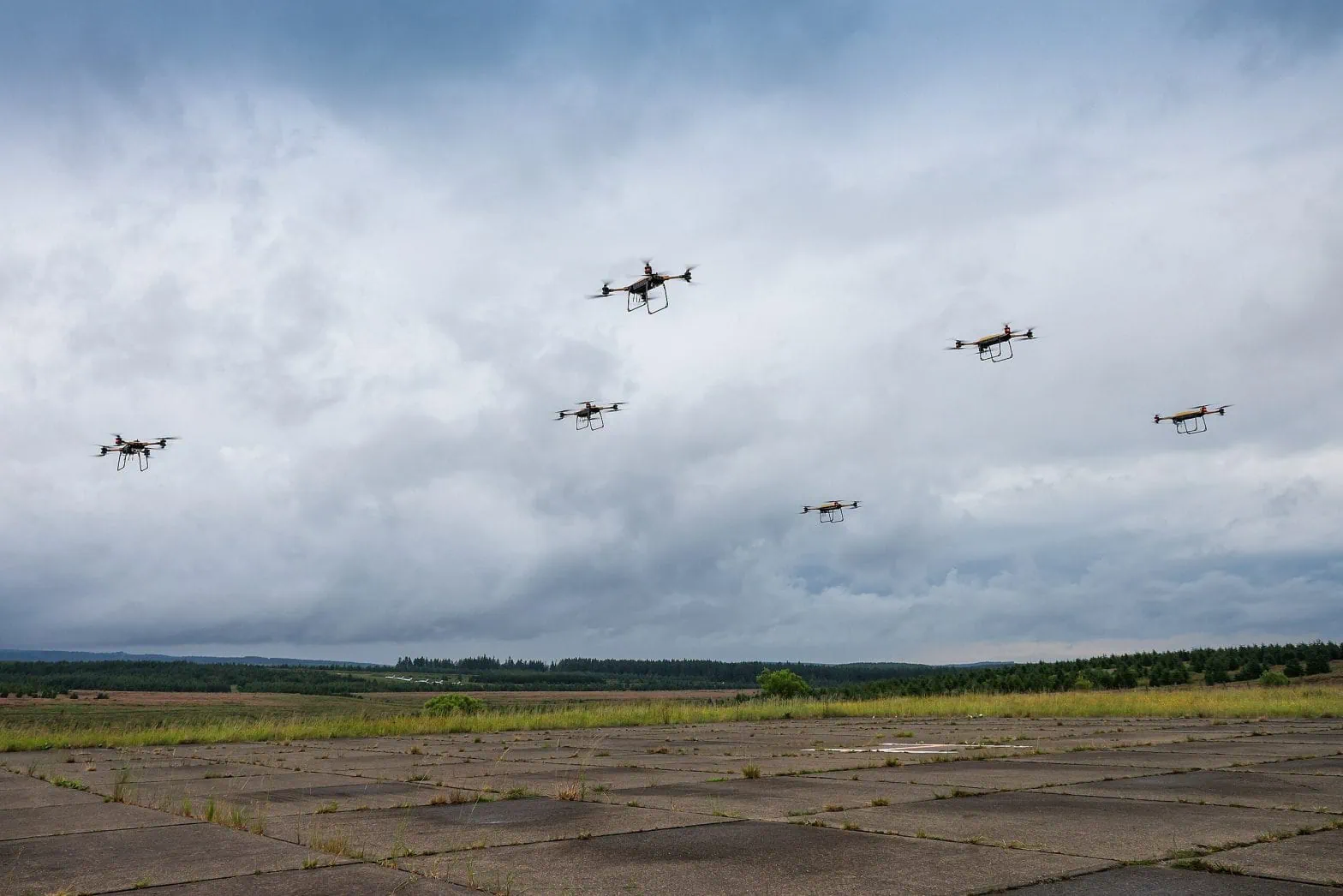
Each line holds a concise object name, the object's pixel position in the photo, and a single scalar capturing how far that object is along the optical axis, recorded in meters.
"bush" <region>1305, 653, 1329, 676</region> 67.62
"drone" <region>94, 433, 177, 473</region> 36.19
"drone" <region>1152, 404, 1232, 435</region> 39.25
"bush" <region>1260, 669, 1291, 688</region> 62.21
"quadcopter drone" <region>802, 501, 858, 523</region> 51.46
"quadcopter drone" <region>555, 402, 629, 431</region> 35.38
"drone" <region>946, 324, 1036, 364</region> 34.55
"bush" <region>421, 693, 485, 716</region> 67.31
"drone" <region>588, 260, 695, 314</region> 28.91
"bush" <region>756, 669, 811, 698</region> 85.19
